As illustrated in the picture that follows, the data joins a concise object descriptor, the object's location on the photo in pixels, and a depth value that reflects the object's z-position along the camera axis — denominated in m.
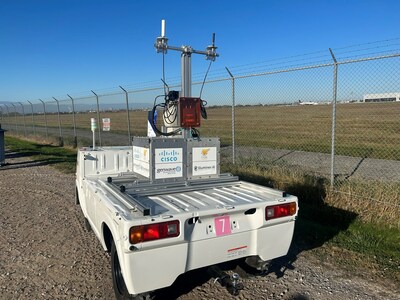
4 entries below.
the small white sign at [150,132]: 4.85
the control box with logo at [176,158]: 3.67
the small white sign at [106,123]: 8.45
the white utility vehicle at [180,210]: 2.64
